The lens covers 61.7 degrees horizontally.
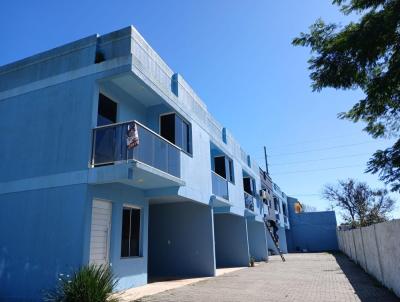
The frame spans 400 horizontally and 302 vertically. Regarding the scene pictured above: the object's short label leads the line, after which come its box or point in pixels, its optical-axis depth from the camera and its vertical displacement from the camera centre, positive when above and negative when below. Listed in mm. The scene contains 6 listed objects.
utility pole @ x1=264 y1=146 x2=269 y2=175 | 42575 +10933
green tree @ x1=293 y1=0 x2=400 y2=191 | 7441 +4315
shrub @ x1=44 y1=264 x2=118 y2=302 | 7895 -815
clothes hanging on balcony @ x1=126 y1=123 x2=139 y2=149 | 9523 +3119
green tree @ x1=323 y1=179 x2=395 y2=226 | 41375 +5548
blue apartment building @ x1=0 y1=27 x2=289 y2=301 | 9578 +2889
